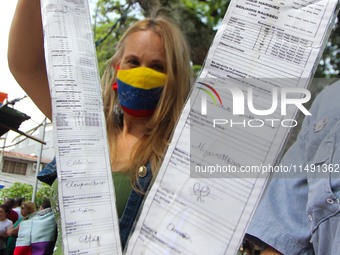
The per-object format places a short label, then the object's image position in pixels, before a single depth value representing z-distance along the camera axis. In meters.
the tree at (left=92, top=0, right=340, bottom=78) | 2.92
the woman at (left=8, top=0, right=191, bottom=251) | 0.91
